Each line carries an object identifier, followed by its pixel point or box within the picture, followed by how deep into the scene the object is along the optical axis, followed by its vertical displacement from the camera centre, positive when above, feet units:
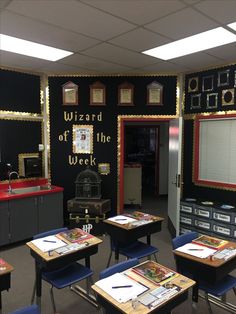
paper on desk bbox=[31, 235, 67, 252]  8.82 -3.45
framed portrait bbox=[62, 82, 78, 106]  17.17 +2.92
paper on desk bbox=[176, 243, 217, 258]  8.55 -3.53
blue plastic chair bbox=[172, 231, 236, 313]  8.42 -4.56
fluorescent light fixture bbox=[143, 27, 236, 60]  10.91 +4.19
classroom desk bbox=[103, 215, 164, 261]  10.59 -3.62
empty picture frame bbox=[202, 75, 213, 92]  15.80 +3.29
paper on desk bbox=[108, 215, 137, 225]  11.22 -3.34
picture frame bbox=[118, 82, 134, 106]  17.22 +2.87
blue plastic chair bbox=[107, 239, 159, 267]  10.85 -4.48
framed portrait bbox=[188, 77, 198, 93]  16.47 +3.34
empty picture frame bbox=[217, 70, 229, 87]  15.00 +3.41
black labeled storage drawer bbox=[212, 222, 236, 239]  13.91 -4.59
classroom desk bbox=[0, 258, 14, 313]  7.44 -3.72
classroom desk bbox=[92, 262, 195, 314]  5.95 -3.64
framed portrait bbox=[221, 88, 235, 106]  14.87 +2.37
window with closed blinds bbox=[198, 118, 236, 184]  15.17 -0.58
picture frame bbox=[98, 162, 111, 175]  17.69 -1.80
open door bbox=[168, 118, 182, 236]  14.96 -1.95
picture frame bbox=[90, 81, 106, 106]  17.21 +2.87
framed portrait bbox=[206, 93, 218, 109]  15.64 +2.24
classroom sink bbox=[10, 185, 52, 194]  15.95 -2.93
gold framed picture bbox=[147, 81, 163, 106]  17.15 +2.89
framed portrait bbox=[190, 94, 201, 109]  16.42 +2.31
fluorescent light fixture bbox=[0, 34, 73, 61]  11.68 +4.19
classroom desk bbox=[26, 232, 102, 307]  8.26 -3.70
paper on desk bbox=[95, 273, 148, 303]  6.41 -3.62
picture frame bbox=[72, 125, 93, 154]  17.49 +0.05
